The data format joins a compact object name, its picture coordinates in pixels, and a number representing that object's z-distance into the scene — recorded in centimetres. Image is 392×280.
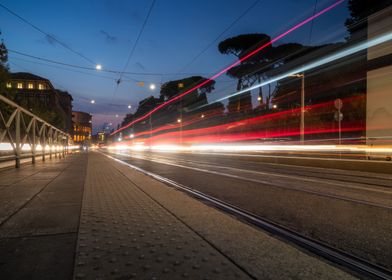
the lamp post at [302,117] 2173
